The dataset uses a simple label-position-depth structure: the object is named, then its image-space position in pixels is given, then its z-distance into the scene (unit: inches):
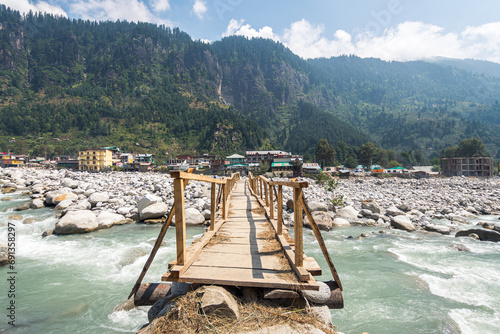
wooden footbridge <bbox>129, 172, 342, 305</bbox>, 121.0
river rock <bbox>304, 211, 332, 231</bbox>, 546.2
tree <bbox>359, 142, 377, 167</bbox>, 3661.4
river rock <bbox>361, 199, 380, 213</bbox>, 706.2
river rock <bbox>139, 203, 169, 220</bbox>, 565.3
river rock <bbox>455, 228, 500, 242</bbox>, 471.2
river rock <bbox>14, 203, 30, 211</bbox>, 645.2
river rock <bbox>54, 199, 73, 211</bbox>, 622.0
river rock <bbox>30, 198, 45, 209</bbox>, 661.3
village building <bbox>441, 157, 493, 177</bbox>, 2915.8
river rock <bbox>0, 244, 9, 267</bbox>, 331.6
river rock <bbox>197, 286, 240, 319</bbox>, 107.2
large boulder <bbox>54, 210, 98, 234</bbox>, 455.8
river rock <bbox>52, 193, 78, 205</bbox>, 673.6
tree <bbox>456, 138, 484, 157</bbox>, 3553.2
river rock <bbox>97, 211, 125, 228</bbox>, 514.6
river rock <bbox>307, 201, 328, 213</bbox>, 633.1
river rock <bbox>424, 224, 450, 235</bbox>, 525.3
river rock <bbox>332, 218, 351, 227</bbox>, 589.4
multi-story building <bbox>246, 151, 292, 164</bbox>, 3745.8
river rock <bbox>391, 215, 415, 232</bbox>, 555.5
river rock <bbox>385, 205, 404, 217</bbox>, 688.4
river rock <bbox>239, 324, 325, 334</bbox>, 101.5
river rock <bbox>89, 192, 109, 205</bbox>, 658.4
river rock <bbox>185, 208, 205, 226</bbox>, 546.6
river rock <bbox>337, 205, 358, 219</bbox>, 653.1
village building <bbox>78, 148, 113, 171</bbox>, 3036.4
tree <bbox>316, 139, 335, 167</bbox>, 3523.6
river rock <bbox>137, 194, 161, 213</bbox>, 602.7
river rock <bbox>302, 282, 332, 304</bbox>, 129.2
